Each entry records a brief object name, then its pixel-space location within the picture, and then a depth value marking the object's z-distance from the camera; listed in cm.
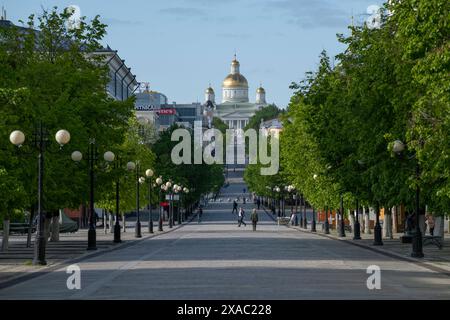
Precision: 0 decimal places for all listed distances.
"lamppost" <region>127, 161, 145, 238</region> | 6116
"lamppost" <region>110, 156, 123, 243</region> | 6084
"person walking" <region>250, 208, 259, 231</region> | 8944
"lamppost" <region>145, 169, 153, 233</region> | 7580
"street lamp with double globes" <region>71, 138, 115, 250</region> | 5144
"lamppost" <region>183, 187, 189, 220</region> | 12542
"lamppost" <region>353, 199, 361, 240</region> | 6575
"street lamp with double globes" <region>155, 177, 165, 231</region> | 8824
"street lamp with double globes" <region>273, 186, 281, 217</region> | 12553
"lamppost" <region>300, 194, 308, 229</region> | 9894
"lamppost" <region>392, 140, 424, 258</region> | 4322
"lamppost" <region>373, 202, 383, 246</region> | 5638
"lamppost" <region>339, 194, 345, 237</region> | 6879
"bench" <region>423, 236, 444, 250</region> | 5128
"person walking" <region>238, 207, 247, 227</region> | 10262
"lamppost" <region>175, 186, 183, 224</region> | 12017
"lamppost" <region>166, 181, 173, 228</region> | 10095
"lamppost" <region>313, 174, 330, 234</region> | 8162
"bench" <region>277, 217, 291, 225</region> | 11459
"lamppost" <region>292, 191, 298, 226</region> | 10988
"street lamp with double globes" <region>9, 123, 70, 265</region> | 3900
